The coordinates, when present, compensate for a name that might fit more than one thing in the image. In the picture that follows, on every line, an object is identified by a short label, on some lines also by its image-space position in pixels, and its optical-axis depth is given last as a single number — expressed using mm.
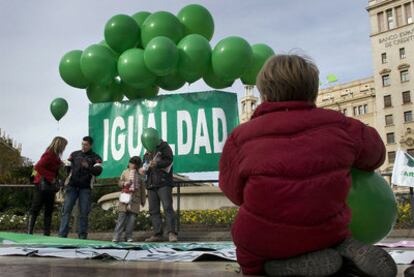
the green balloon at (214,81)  8883
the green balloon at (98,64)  8453
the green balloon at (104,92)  9336
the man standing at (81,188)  7392
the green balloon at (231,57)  8180
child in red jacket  2330
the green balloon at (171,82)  9070
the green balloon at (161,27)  8508
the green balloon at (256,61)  8648
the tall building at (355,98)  63438
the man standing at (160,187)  7352
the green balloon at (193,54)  8266
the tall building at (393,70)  55781
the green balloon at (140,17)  9209
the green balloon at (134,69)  8289
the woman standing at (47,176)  7461
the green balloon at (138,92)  9570
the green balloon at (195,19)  9047
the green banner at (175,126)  9398
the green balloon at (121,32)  8508
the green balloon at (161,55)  7871
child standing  7461
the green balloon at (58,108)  9109
